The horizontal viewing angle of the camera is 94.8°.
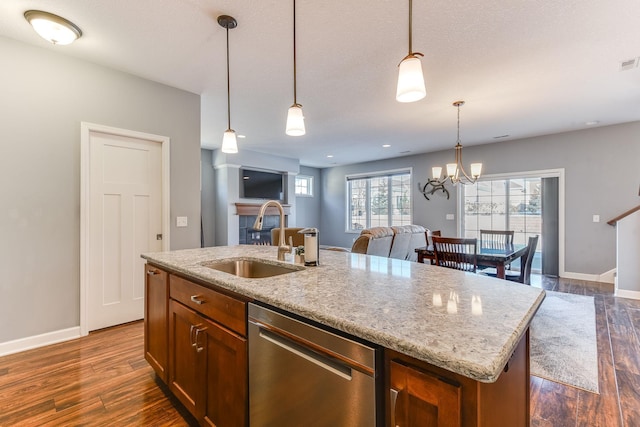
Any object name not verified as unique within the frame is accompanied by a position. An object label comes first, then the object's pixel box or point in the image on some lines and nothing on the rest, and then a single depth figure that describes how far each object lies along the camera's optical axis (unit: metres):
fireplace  6.42
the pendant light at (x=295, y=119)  1.89
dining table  3.19
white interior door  2.86
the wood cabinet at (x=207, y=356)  1.27
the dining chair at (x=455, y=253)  3.22
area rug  2.14
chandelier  4.16
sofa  3.93
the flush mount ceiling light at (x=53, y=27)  2.07
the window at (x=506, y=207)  5.60
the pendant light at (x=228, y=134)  2.14
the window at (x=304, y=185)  8.74
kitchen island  0.68
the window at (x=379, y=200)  7.47
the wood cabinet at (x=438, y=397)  0.68
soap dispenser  1.71
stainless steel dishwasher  0.83
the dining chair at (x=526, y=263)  3.49
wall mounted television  6.55
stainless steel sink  1.91
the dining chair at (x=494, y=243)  4.22
